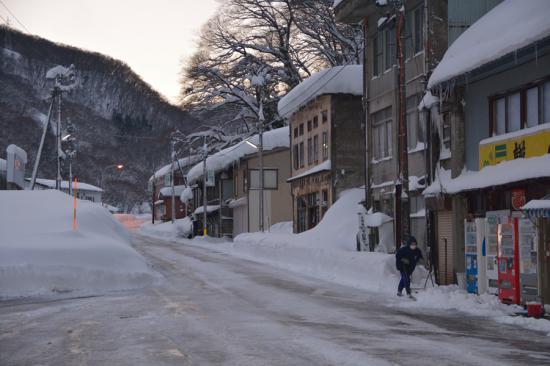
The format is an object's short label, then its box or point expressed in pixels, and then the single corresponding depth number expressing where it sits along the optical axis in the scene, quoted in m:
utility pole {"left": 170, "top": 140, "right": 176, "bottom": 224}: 79.55
